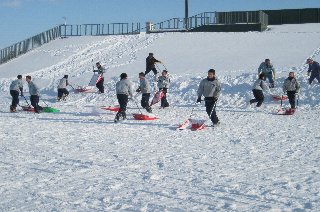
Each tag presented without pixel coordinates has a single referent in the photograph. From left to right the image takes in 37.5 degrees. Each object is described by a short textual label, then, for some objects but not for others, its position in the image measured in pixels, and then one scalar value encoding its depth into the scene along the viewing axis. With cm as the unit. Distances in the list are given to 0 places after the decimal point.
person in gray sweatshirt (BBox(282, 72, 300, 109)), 1539
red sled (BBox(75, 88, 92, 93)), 2183
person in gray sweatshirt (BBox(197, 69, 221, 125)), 1223
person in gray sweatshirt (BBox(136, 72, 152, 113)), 1588
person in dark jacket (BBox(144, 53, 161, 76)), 2151
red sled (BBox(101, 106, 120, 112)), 1539
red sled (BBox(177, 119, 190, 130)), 1187
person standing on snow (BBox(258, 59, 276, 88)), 1880
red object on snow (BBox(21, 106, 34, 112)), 1687
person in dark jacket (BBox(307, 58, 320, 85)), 1772
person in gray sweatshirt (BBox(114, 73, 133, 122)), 1370
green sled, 1669
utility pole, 3942
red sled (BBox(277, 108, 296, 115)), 1511
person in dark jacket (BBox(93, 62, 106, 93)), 2138
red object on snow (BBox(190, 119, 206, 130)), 1186
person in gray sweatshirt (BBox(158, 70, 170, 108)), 1733
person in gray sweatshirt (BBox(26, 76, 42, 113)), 1609
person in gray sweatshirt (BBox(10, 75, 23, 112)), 1670
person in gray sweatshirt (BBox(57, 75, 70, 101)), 2011
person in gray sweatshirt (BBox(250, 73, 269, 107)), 1662
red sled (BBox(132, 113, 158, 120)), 1404
